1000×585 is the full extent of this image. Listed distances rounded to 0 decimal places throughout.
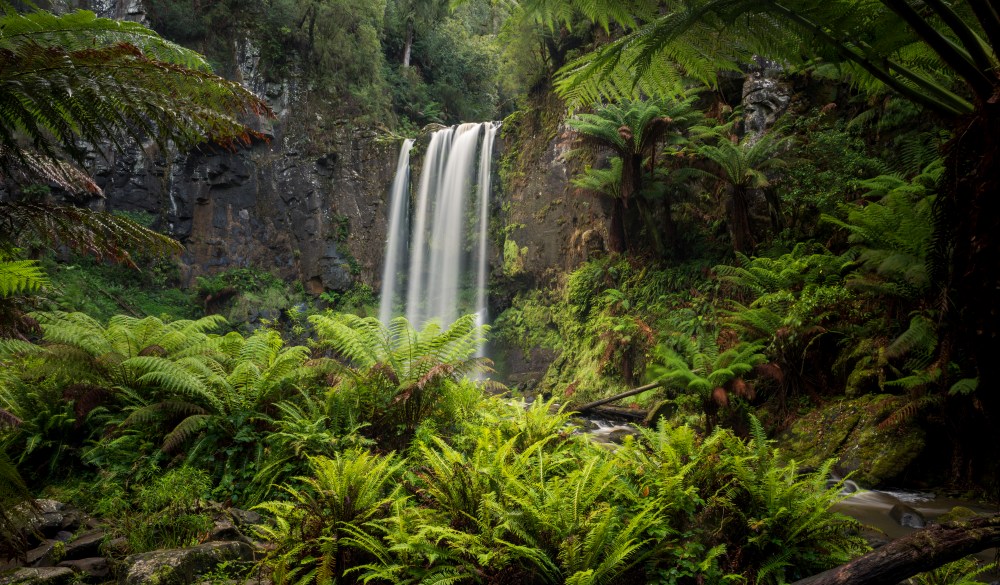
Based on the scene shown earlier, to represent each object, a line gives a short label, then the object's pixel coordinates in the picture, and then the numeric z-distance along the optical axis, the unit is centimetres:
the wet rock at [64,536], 320
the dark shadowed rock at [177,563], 262
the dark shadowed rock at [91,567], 288
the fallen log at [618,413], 741
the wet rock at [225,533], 323
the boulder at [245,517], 344
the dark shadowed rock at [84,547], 303
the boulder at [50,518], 321
